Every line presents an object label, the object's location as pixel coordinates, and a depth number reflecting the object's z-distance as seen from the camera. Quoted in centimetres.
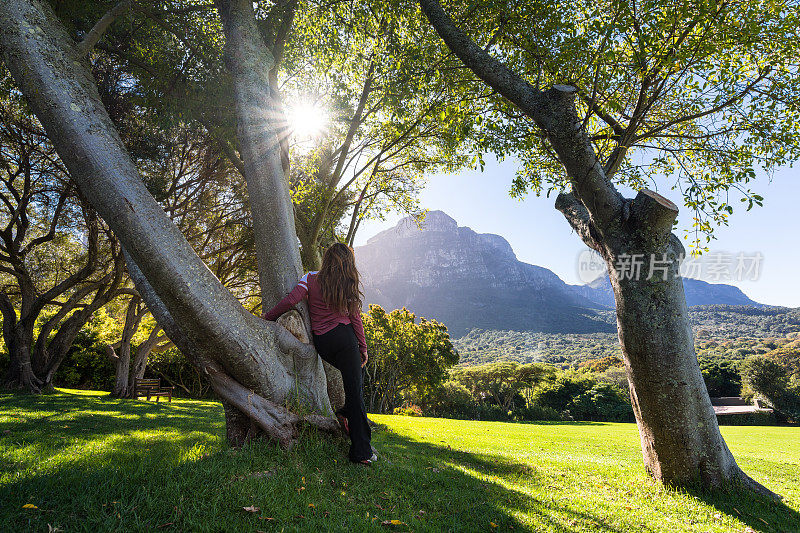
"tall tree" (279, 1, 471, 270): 767
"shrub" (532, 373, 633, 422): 3853
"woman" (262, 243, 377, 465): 401
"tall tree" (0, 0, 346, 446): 339
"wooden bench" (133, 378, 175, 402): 1603
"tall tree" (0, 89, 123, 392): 1217
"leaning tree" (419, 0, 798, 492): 441
